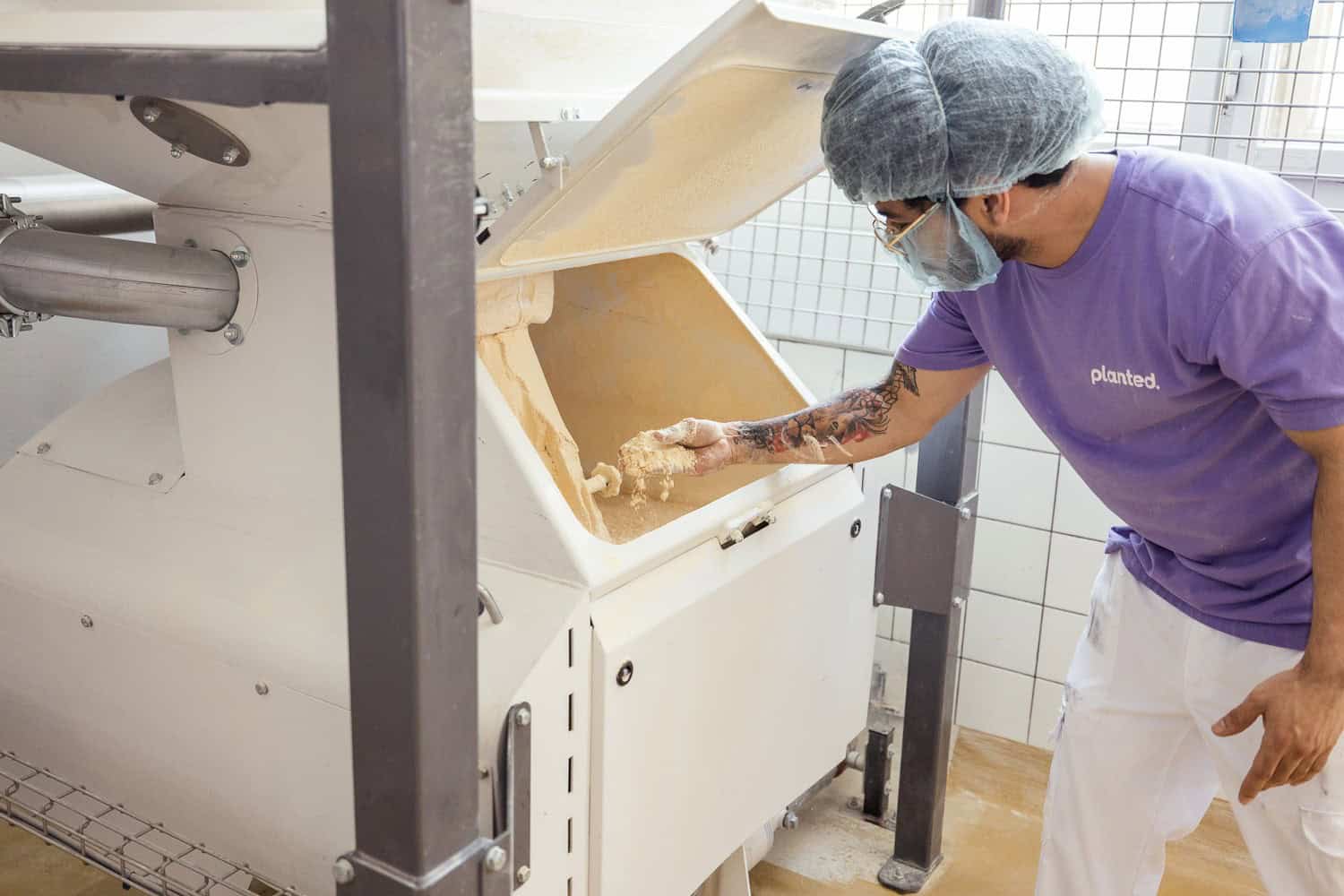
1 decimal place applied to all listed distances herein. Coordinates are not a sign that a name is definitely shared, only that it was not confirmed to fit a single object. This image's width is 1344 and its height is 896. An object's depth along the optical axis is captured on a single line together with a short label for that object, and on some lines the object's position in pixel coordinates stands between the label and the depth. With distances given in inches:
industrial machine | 46.2
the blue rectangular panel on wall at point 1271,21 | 68.9
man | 46.4
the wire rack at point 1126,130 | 80.6
